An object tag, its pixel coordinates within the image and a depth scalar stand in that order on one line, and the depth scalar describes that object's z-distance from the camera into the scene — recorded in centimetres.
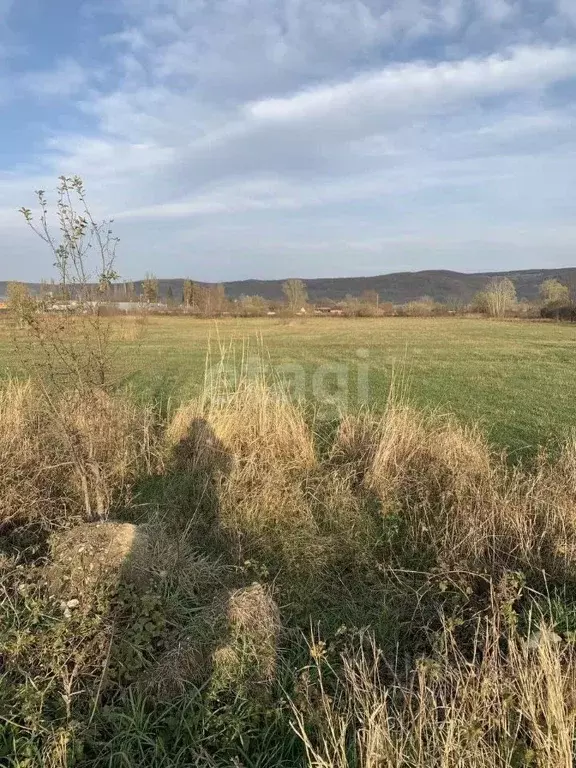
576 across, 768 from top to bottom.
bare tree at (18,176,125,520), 498
